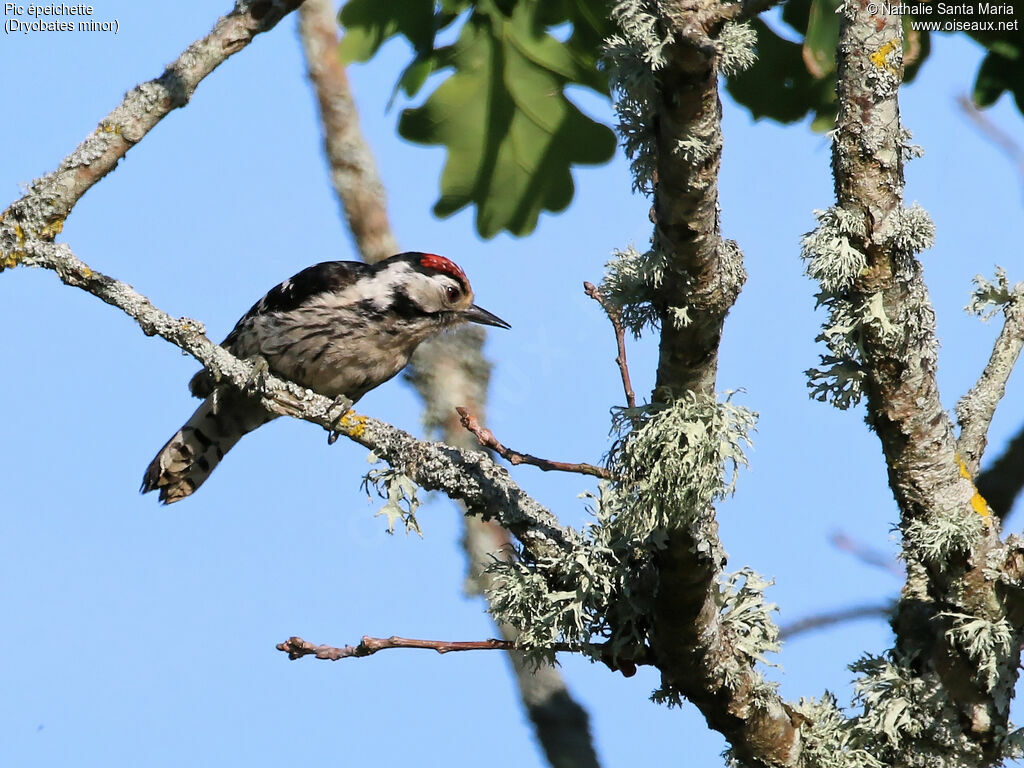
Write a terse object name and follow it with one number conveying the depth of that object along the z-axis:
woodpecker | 10.16
